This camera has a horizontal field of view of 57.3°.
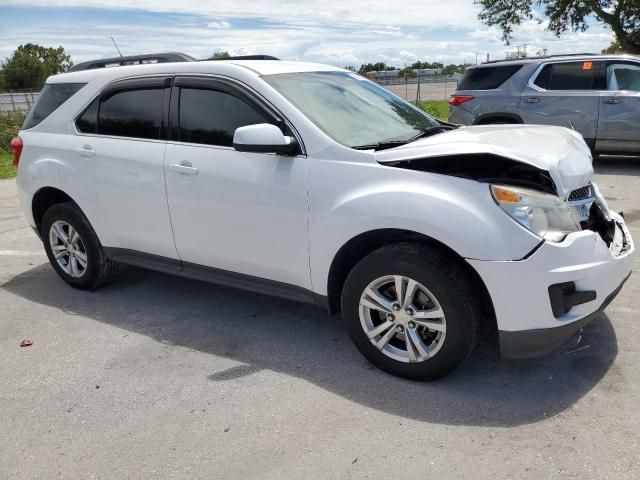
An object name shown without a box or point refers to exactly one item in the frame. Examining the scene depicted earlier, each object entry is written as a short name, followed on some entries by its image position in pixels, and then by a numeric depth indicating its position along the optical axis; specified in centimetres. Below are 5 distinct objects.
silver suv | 891
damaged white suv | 290
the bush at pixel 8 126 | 1480
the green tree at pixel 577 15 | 2416
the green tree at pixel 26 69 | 7125
